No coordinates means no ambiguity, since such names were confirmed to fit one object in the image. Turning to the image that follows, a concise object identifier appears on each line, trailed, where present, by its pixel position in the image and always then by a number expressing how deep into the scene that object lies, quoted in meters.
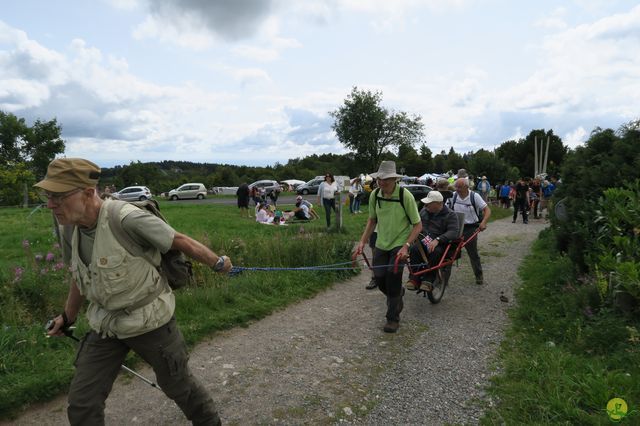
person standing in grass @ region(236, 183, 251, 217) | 21.14
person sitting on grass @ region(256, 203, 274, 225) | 17.55
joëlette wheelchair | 6.08
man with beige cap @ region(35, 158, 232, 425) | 2.41
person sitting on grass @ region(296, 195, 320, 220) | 18.84
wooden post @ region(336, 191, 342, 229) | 13.09
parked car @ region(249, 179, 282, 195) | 40.23
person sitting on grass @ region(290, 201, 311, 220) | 18.30
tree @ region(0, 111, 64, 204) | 40.75
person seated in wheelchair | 6.16
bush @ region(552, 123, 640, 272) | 6.44
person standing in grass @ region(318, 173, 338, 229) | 14.73
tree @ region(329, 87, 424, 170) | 54.75
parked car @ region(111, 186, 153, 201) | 36.28
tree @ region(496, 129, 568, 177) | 74.94
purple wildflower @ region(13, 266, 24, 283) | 5.82
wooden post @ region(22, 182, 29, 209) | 26.55
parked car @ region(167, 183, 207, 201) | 42.62
